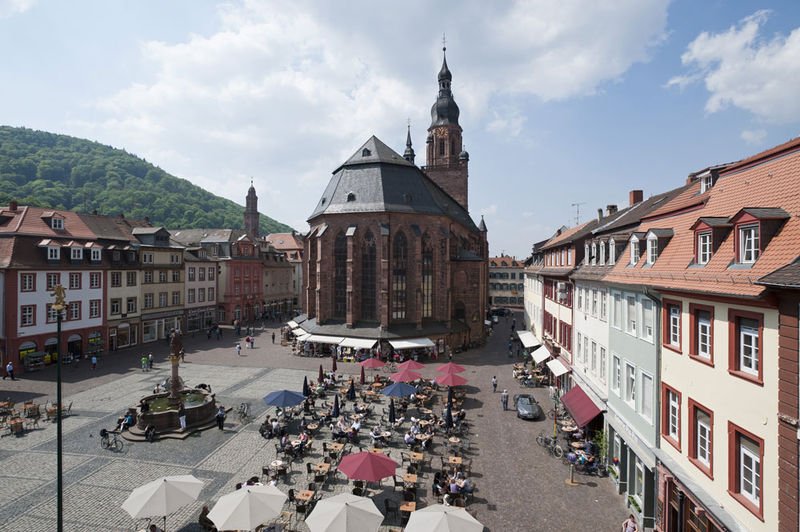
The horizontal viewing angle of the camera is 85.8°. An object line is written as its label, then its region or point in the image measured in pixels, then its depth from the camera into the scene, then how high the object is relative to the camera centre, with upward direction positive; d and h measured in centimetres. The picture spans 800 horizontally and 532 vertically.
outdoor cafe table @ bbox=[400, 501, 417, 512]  1373 -765
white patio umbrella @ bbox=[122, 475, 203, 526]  1139 -630
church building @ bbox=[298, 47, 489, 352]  4259 +91
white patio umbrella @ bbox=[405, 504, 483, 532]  1071 -639
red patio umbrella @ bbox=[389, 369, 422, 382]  2522 -632
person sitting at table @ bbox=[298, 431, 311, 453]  1839 -746
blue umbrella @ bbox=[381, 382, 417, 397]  2277 -647
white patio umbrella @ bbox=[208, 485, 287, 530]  1110 -644
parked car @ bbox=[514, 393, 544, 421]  2352 -774
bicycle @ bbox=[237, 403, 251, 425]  2255 -775
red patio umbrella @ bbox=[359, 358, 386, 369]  2934 -647
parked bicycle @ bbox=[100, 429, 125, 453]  1864 -772
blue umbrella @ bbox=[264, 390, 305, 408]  2053 -631
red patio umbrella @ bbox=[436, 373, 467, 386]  2468 -643
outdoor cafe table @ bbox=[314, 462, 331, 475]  1609 -752
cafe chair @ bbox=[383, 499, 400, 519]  1400 -799
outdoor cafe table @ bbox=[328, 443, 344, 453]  1828 -764
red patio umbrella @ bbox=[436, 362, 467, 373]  2619 -610
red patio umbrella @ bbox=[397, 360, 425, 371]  2728 -620
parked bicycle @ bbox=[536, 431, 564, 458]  1882 -792
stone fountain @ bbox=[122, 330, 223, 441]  2052 -708
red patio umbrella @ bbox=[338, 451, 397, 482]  1374 -647
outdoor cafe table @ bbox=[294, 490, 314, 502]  1425 -759
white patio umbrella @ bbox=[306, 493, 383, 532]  1091 -642
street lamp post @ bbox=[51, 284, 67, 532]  1030 -125
